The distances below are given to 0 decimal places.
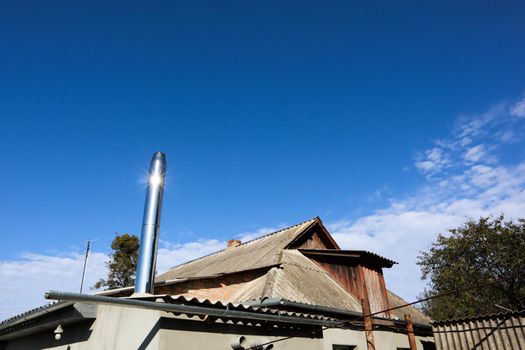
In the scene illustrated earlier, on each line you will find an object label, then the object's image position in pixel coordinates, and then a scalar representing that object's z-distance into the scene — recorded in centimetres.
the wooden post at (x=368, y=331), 650
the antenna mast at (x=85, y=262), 1516
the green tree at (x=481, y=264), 2444
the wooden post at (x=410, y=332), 714
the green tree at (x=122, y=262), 3084
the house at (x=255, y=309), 595
